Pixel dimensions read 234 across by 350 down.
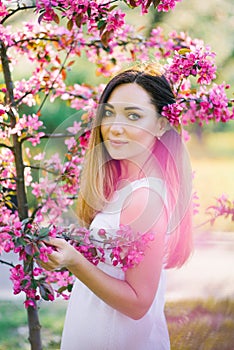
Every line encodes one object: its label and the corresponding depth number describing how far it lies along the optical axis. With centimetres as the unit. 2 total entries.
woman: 153
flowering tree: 160
